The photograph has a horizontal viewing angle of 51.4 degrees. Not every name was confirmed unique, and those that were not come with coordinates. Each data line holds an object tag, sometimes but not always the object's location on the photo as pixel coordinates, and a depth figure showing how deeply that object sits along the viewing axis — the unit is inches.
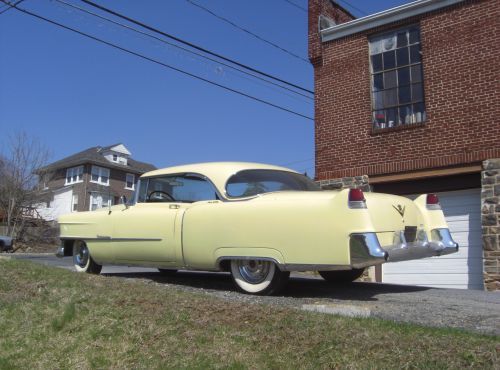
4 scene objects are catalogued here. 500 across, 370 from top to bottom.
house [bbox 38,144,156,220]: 1760.6
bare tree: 1315.2
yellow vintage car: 184.7
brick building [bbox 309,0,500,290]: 380.2
